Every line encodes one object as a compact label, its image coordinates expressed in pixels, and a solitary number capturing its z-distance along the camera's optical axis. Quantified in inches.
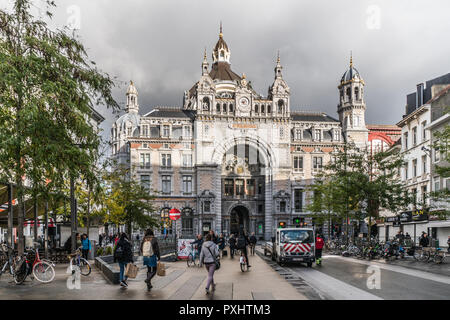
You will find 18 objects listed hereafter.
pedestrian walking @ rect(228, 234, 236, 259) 1505.7
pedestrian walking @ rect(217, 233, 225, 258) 1563.1
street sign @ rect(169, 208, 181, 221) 1300.4
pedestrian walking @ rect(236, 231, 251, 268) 1006.4
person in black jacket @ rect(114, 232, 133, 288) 690.2
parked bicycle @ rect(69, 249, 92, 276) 834.5
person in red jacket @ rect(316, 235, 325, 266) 1180.7
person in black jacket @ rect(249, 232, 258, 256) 1694.4
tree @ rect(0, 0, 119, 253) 647.8
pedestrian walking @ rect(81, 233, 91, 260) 1132.5
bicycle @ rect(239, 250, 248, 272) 1001.7
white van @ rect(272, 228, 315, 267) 1120.2
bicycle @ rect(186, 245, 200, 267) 1169.3
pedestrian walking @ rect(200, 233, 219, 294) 642.8
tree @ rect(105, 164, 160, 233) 1685.5
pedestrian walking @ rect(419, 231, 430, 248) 1379.2
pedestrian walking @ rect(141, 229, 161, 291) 660.7
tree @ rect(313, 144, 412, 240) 1557.6
